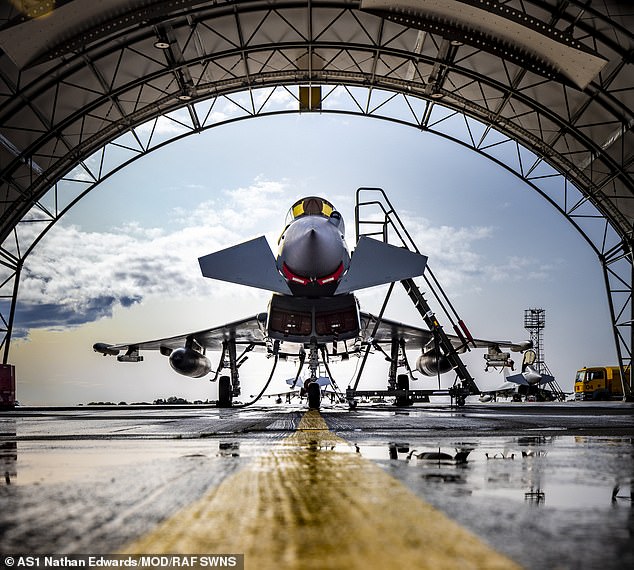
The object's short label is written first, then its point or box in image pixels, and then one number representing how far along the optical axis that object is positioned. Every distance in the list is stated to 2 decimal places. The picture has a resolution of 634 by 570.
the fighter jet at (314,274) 13.02
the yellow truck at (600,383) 40.72
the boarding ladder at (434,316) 17.20
